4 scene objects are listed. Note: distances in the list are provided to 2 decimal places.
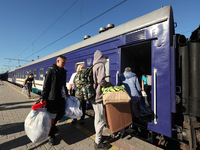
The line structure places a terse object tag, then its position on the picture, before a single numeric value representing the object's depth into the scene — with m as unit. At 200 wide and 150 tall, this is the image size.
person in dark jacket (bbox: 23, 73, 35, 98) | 7.24
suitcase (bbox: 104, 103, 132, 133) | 2.10
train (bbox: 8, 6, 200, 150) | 2.08
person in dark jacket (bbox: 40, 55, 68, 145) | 2.33
